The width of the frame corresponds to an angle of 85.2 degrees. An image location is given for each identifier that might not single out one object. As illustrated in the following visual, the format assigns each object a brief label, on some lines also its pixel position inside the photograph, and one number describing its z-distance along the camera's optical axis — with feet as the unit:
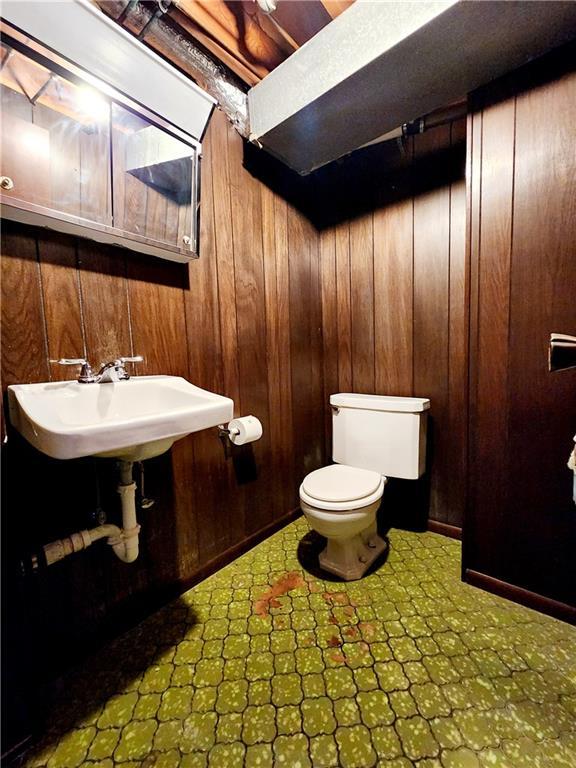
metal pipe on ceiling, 3.34
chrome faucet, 3.22
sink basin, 2.22
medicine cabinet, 2.74
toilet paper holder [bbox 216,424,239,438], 4.84
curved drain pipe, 3.13
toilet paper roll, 4.69
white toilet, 4.20
